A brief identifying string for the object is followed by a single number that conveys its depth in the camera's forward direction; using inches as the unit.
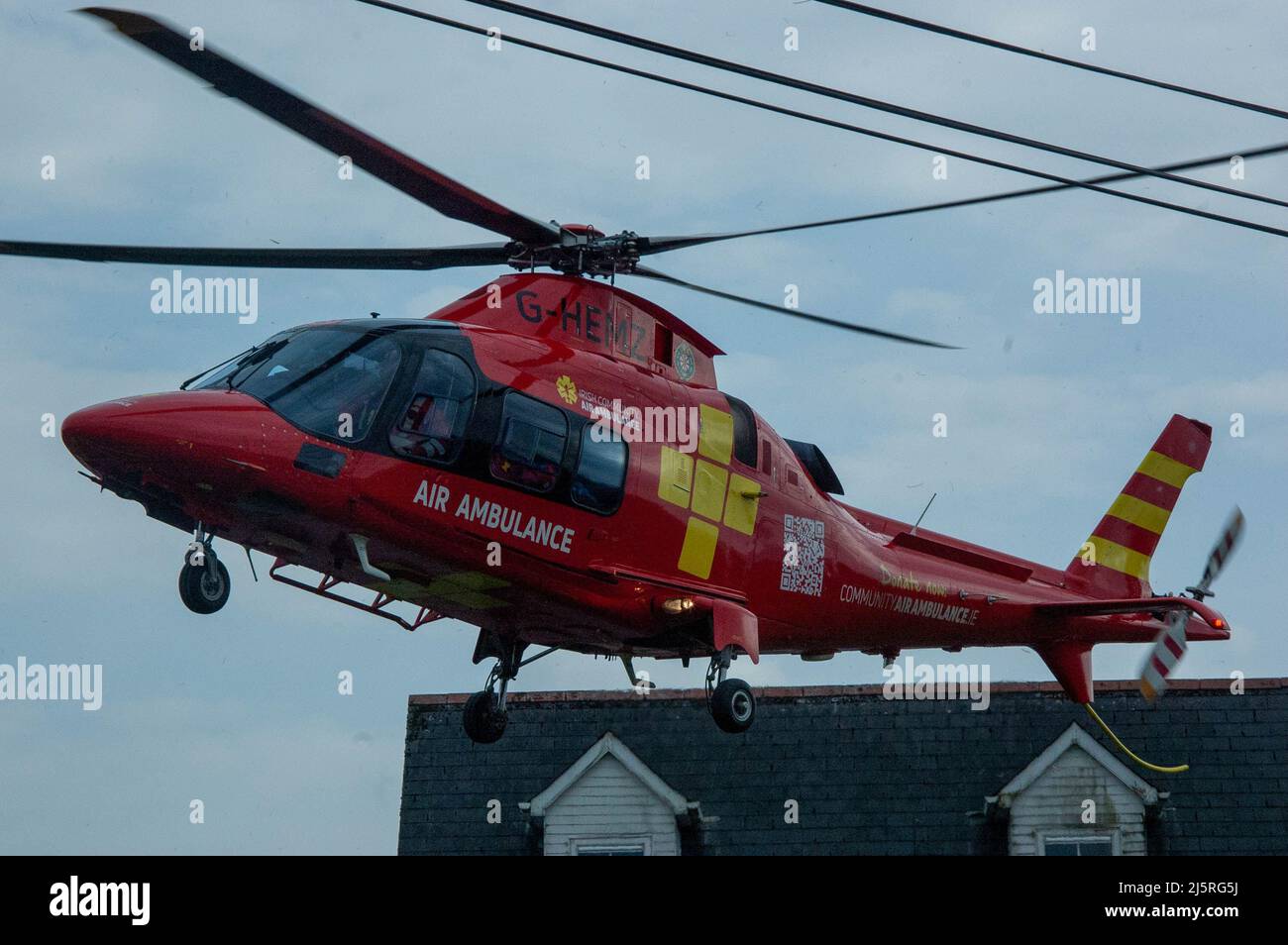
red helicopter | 618.2
